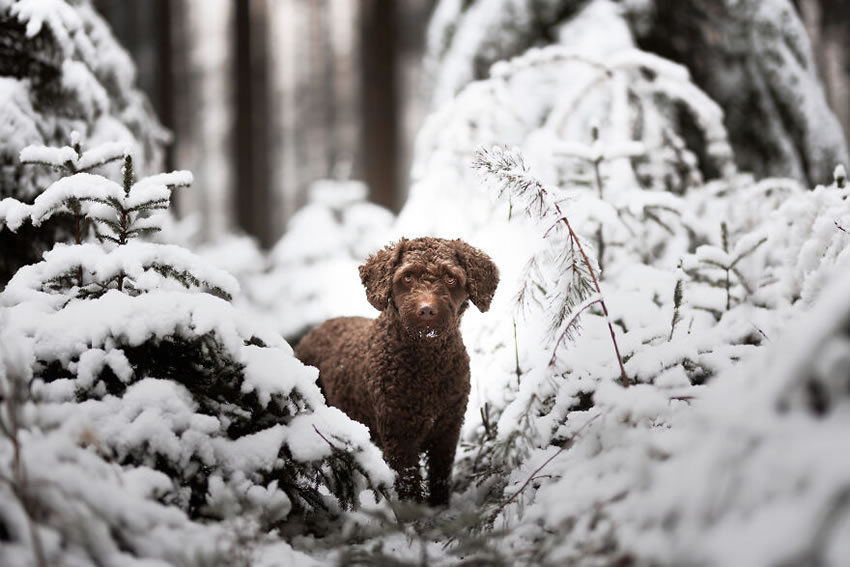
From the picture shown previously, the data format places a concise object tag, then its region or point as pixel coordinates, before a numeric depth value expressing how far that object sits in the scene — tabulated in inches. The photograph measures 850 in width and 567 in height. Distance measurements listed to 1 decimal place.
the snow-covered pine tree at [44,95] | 124.6
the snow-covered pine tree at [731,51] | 193.5
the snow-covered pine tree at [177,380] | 73.7
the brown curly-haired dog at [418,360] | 104.8
